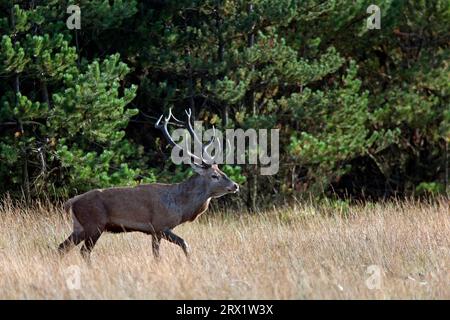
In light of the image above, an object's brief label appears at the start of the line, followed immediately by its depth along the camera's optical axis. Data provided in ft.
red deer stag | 61.93
